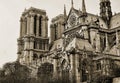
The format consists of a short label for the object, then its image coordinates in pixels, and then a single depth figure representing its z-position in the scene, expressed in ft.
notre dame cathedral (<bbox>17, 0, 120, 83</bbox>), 195.21
